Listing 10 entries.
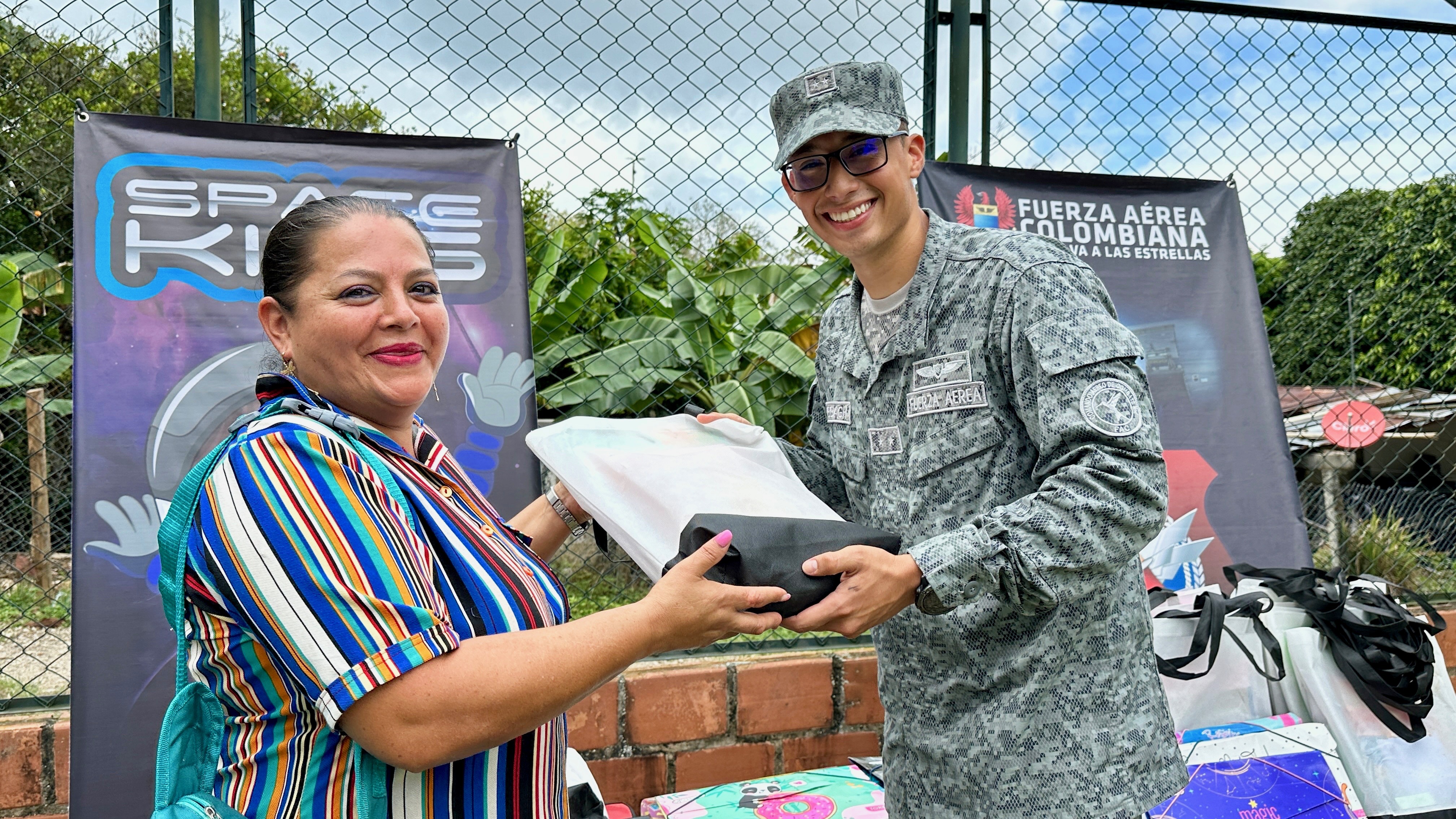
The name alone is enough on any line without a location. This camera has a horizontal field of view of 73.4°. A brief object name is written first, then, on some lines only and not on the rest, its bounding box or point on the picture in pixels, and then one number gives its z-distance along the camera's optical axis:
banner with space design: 2.29
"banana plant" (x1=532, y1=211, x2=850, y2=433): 3.89
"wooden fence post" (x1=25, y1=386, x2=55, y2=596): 3.85
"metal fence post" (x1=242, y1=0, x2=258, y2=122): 2.60
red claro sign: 3.93
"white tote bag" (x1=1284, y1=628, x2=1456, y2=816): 2.61
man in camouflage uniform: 1.49
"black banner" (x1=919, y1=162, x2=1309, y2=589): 3.27
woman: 1.04
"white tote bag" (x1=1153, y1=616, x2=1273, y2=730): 2.64
